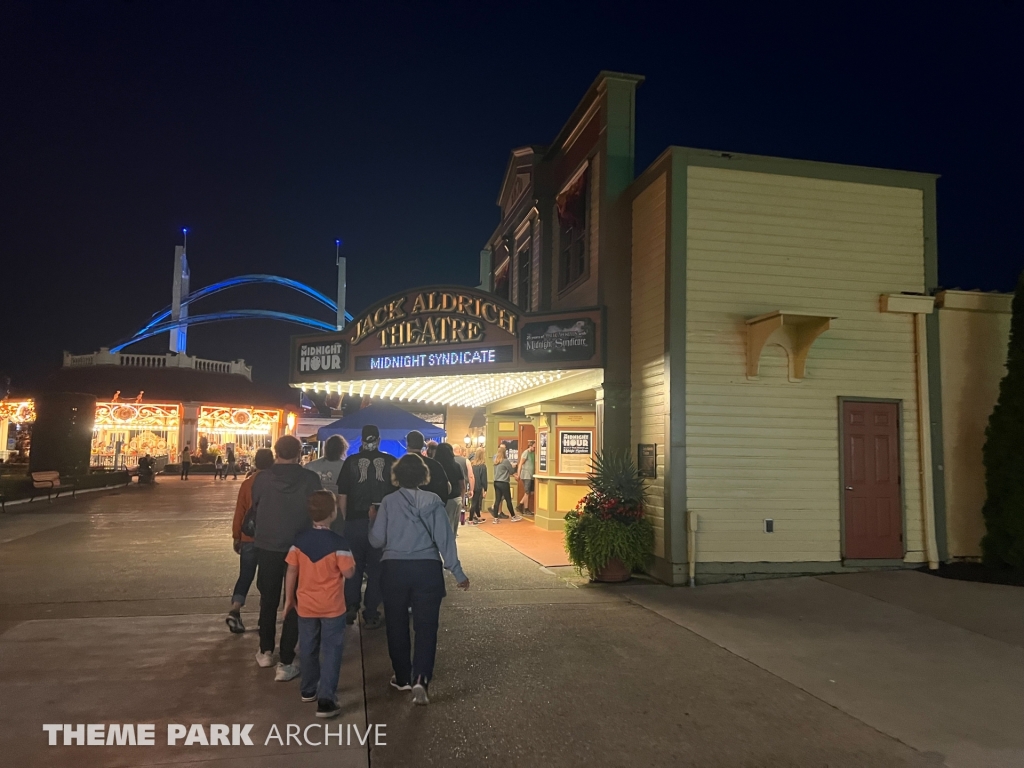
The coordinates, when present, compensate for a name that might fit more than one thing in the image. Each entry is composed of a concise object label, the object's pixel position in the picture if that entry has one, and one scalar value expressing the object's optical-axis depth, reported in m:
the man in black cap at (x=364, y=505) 7.21
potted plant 9.22
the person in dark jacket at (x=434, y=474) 7.93
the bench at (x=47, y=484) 19.98
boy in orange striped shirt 4.91
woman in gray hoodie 5.25
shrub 9.03
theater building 9.35
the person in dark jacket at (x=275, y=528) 5.99
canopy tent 14.02
